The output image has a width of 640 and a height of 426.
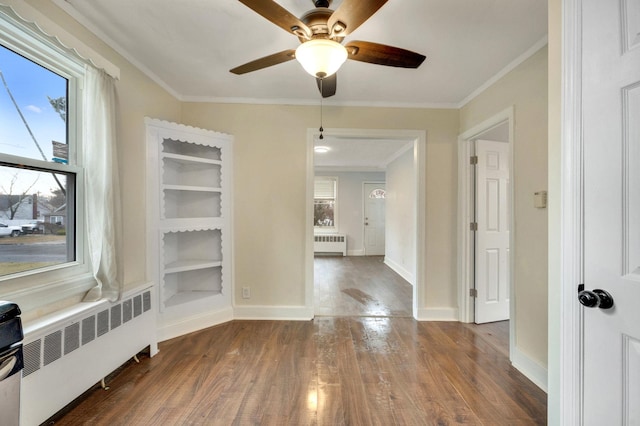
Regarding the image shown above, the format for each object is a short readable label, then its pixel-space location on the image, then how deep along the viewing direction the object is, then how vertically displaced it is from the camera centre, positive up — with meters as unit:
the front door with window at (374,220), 7.29 -0.24
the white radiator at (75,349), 1.34 -0.85
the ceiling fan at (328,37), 1.15 +0.91
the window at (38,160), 1.43 +0.32
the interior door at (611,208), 0.89 +0.01
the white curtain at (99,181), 1.75 +0.22
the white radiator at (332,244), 7.08 -0.88
